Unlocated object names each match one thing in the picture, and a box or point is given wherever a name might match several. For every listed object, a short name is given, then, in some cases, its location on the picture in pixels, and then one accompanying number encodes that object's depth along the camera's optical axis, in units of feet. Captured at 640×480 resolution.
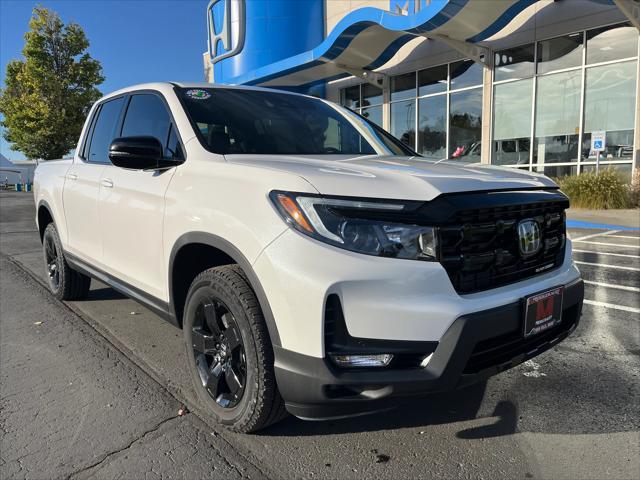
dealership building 43.04
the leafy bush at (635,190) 40.52
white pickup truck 6.45
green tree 89.30
